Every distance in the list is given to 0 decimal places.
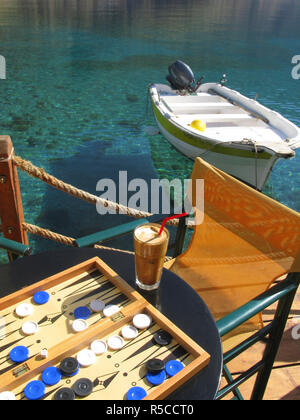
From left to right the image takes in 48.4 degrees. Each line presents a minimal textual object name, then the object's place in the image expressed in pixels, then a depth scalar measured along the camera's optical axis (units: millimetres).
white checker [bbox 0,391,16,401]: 1003
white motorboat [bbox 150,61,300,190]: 6156
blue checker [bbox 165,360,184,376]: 1103
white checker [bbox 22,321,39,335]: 1214
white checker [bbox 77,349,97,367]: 1113
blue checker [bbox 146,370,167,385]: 1074
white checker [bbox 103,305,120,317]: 1288
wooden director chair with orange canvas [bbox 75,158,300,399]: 1607
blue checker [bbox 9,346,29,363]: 1114
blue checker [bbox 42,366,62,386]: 1051
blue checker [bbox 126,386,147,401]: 1029
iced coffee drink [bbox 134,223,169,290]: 1354
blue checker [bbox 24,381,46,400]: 1013
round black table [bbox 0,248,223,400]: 1112
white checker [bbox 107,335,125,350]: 1172
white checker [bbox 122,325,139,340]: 1207
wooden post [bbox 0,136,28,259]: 2346
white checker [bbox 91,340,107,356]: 1153
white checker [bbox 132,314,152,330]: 1246
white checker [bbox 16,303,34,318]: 1280
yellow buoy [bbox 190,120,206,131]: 7043
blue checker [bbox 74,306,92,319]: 1284
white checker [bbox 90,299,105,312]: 1310
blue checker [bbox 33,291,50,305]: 1333
